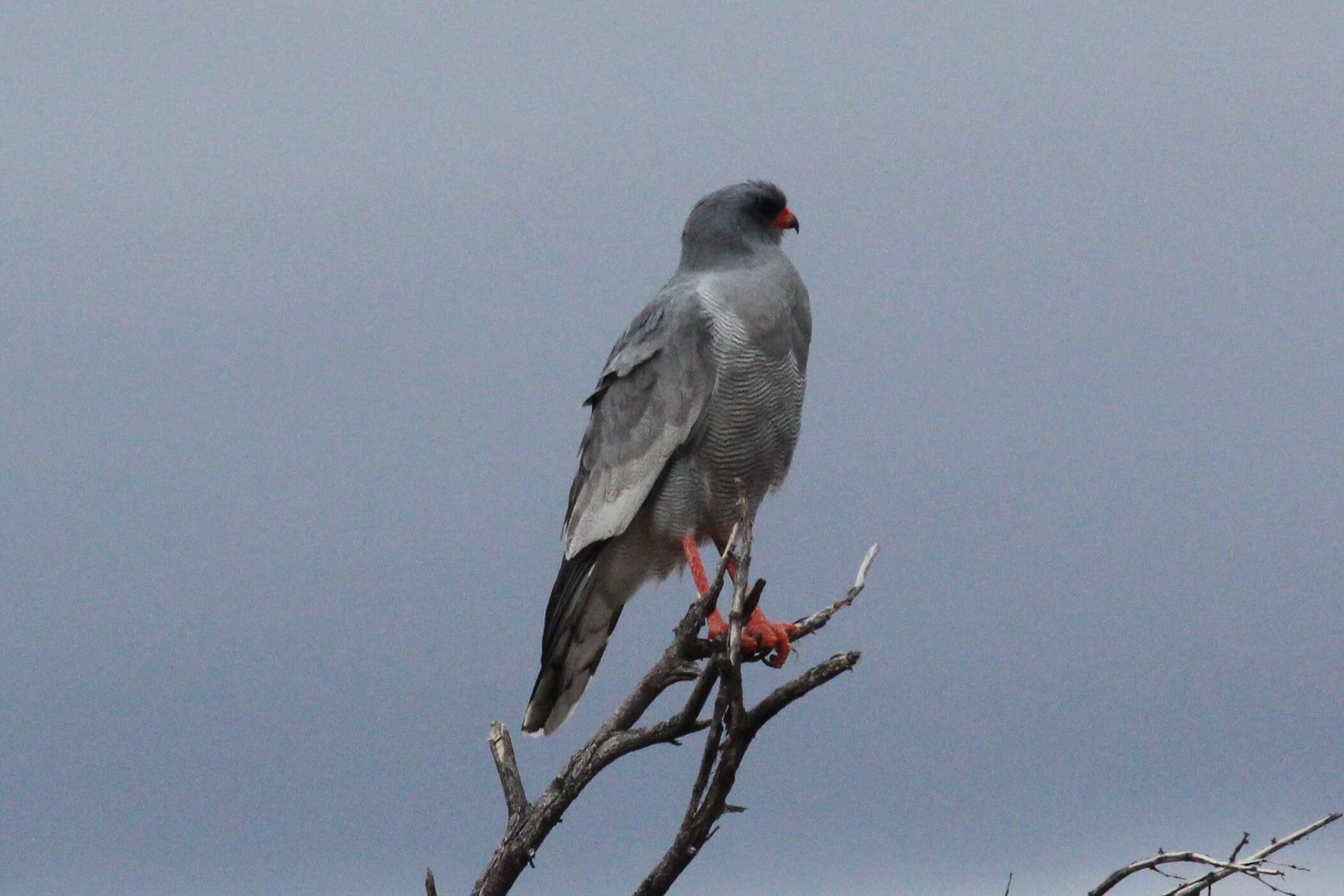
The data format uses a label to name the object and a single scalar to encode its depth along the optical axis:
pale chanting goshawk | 18.86
